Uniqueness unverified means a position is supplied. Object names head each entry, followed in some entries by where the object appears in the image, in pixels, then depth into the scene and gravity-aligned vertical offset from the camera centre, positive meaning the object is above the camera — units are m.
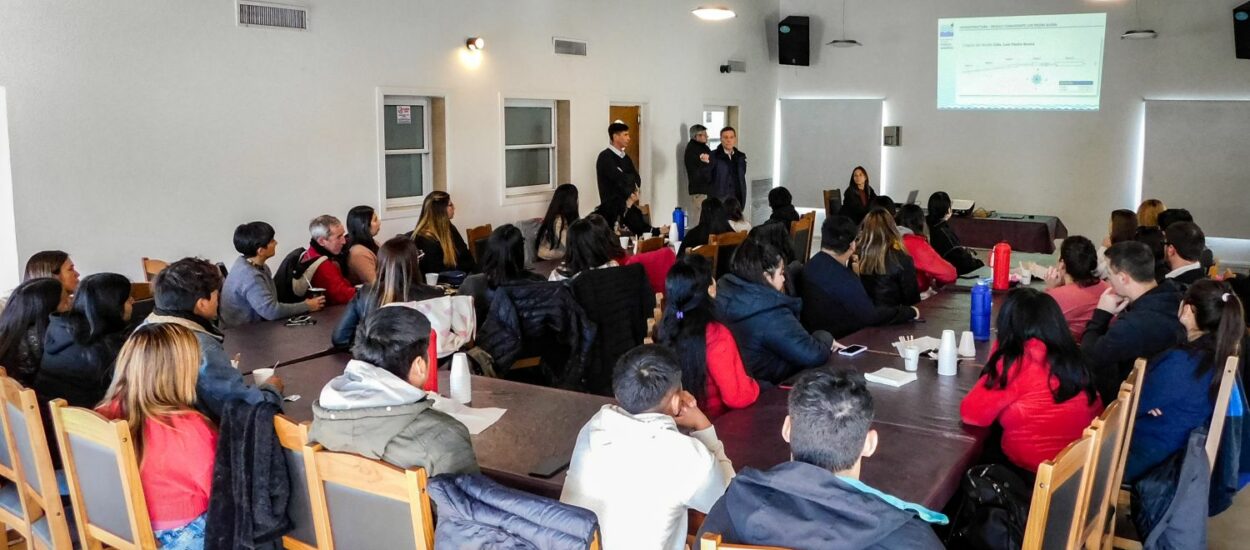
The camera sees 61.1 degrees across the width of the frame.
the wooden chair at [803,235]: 8.09 -0.62
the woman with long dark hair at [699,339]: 3.50 -0.61
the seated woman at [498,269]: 4.91 -0.54
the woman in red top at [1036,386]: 3.19 -0.69
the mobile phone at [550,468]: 2.81 -0.84
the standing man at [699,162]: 11.13 -0.07
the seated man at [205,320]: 3.21 -0.55
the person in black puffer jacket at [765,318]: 3.96 -0.61
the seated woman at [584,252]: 5.04 -0.46
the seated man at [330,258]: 5.41 -0.55
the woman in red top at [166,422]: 2.79 -0.71
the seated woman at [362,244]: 5.82 -0.51
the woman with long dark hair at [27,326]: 3.58 -0.59
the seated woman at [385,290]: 4.21 -0.54
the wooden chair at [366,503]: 2.31 -0.79
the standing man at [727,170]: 11.25 -0.16
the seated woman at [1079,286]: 4.69 -0.58
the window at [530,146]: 9.35 +0.07
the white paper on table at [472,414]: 3.22 -0.81
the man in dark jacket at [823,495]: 1.99 -0.65
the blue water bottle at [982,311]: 4.37 -0.64
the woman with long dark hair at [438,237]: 6.46 -0.51
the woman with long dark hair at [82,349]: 3.51 -0.65
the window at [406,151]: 8.18 +0.02
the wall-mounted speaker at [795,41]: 12.69 +1.38
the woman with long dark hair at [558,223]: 7.13 -0.46
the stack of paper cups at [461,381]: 3.49 -0.75
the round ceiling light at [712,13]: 9.43 +1.26
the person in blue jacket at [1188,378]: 3.34 -0.70
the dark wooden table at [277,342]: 4.09 -0.78
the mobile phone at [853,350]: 4.12 -0.76
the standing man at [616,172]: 9.74 -0.16
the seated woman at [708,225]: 7.24 -0.48
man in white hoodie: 2.46 -0.76
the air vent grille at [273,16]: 6.78 +0.90
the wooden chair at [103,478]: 2.69 -0.86
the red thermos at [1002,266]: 5.62 -0.58
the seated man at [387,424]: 2.54 -0.66
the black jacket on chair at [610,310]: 4.95 -0.74
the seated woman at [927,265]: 5.91 -0.61
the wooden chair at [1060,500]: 2.34 -0.80
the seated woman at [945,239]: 6.58 -0.54
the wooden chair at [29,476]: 2.95 -0.95
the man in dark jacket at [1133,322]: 3.98 -0.62
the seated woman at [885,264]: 5.37 -0.55
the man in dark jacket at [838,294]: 4.83 -0.64
